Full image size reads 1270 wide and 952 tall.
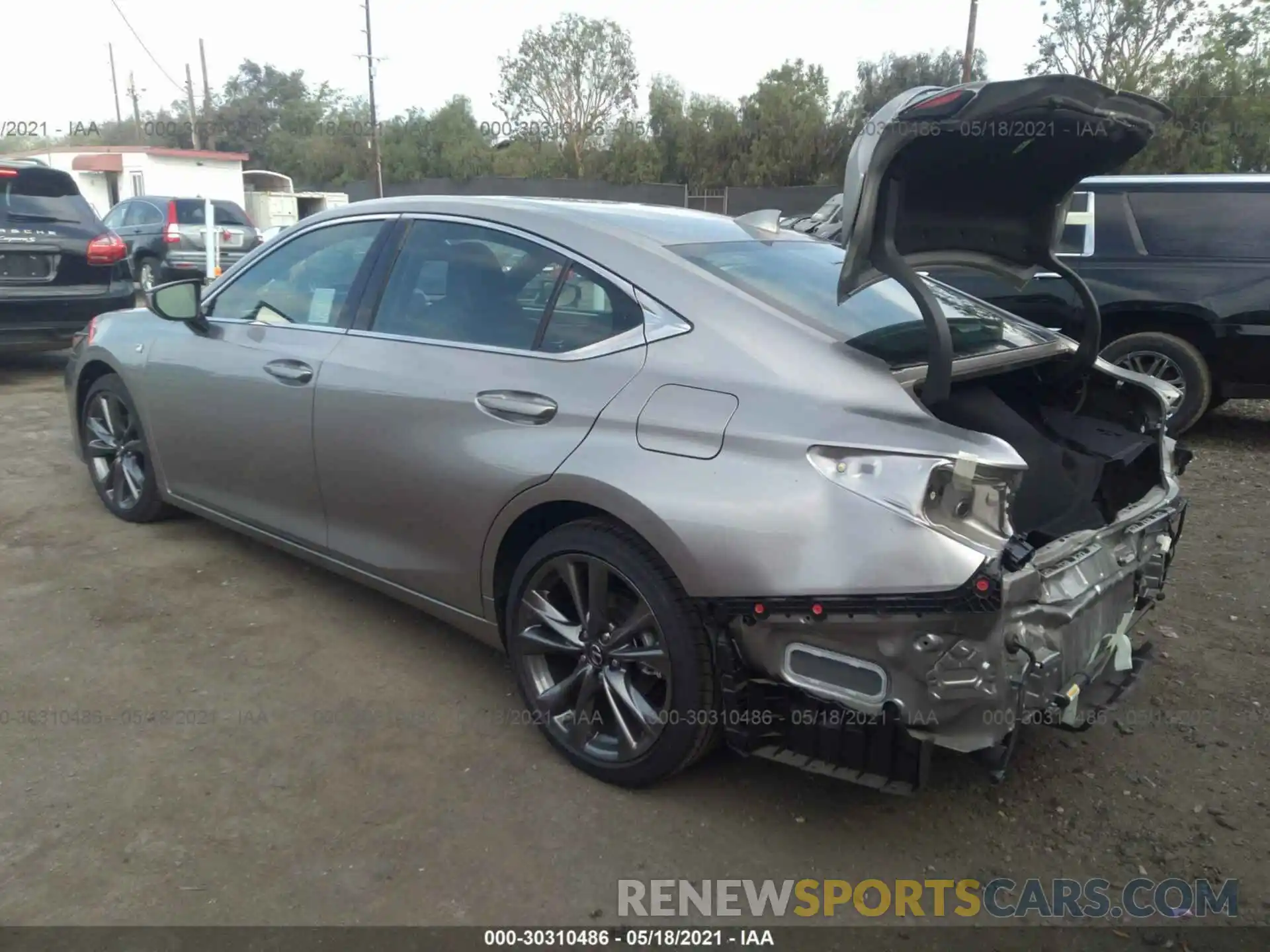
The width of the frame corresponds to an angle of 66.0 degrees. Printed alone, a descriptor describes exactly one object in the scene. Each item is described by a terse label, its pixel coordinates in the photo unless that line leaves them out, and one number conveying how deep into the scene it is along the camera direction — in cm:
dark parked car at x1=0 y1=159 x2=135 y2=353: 793
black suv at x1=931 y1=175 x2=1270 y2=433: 648
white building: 2395
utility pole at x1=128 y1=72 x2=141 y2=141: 5938
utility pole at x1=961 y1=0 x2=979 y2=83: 2562
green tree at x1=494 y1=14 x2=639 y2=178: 3900
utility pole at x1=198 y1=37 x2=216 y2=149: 5056
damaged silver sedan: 227
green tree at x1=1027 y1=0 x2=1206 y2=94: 2827
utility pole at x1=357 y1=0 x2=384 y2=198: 3572
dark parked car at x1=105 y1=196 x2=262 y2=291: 1585
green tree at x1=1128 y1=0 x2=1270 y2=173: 2583
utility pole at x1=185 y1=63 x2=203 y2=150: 4450
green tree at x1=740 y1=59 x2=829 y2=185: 3456
